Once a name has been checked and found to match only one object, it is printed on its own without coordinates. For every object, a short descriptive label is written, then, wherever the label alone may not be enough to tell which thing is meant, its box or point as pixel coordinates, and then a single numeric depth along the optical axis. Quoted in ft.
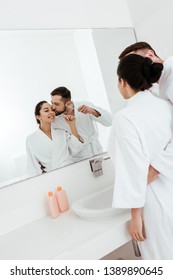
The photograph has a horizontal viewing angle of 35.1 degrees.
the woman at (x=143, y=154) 3.71
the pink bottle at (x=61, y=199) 5.36
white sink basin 4.47
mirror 5.16
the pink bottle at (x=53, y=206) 5.22
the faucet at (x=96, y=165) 5.98
